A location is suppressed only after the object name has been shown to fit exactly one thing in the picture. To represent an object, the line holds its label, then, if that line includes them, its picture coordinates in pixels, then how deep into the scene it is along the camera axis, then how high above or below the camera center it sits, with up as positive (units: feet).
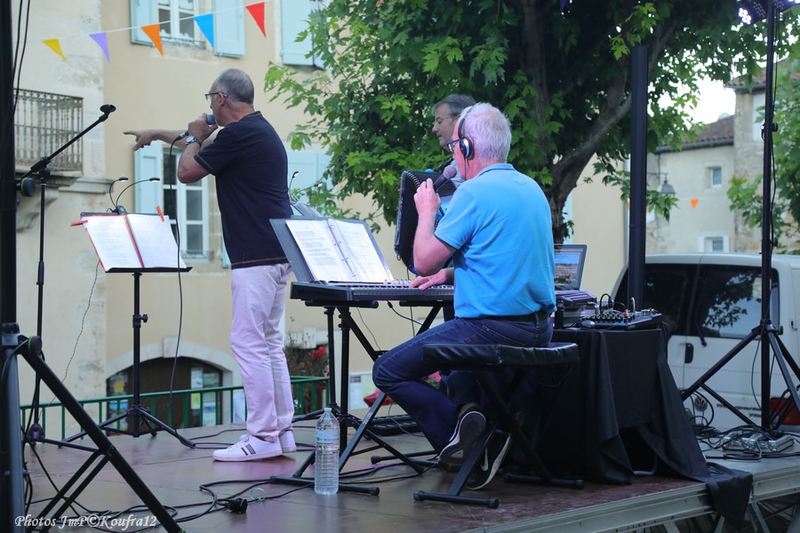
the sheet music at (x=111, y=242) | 20.02 +0.08
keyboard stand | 14.76 -2.55
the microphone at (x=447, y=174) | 15.99 +1.13
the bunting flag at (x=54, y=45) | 40.61 +7.77
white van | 23.80 -1.53
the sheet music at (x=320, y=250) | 14.90 -0.03
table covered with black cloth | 15.08 -2.49
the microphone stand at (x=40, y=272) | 15.52 -0.51
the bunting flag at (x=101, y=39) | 37.72 +7.55
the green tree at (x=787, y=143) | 47.63 +4.94
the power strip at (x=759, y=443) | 18.58 -3.44
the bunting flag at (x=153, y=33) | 39.67 +8.10
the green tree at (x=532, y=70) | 33.35 +5.96
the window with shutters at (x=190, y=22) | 52.21 +11.40
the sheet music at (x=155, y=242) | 20.68 +0.09
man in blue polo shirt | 13.99 -0.24
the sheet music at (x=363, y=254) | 15.66 -0.09
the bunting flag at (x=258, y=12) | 39.38 +8.87
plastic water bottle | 14.12 -2.85
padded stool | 13.26 -1.48
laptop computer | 19.51 -0.31
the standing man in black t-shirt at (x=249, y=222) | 17.33 +0.41
